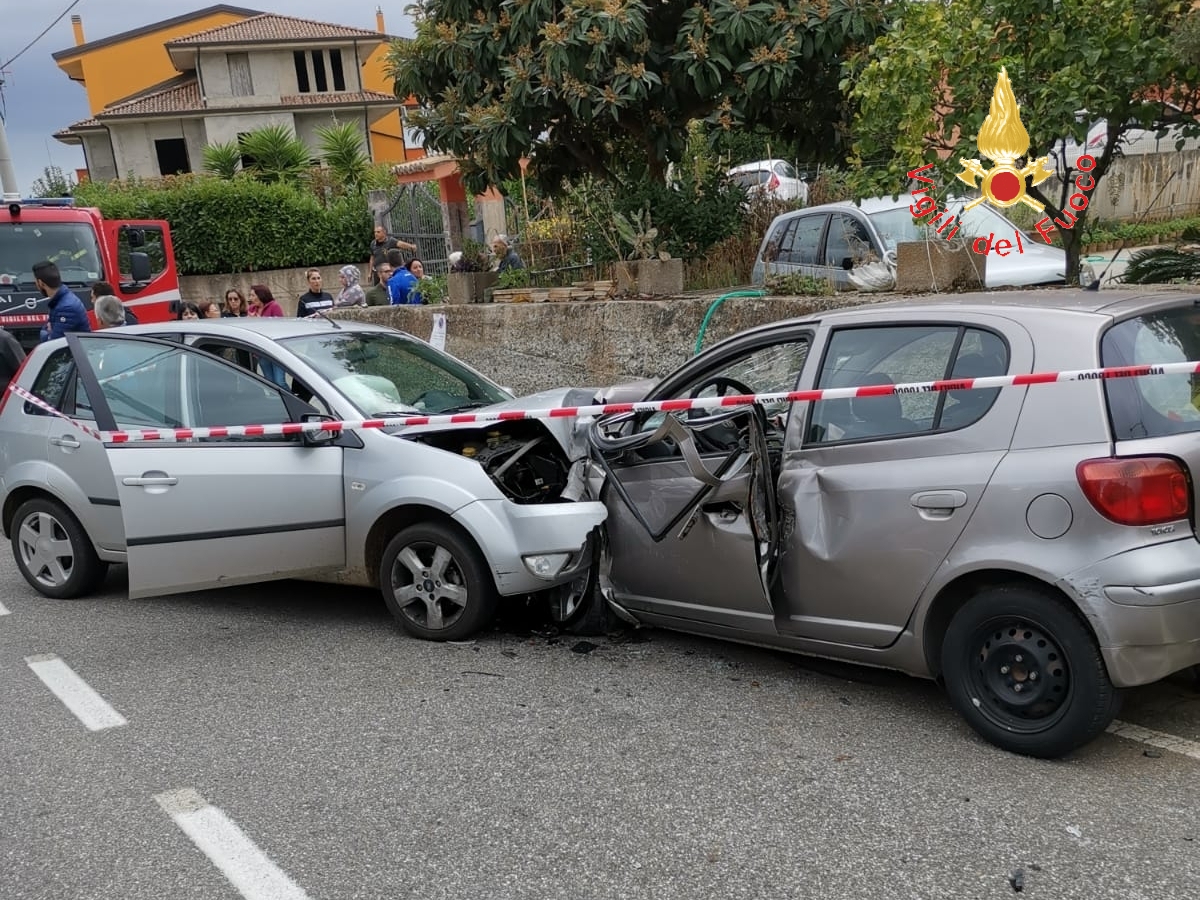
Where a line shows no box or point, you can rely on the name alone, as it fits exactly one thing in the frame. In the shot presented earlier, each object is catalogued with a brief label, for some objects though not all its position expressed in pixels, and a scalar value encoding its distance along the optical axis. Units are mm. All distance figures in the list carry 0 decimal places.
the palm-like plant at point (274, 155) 26188
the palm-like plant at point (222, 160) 26906
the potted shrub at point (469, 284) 11672
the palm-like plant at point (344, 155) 25406
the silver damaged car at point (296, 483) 5250
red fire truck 12766
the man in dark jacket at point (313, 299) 12633
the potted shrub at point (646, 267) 9875
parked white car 12391
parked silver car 8875
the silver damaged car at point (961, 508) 3500
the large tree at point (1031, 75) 6414
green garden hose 8969
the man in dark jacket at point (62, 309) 9773
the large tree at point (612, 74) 8562
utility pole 18688
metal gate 18609
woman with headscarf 14492
